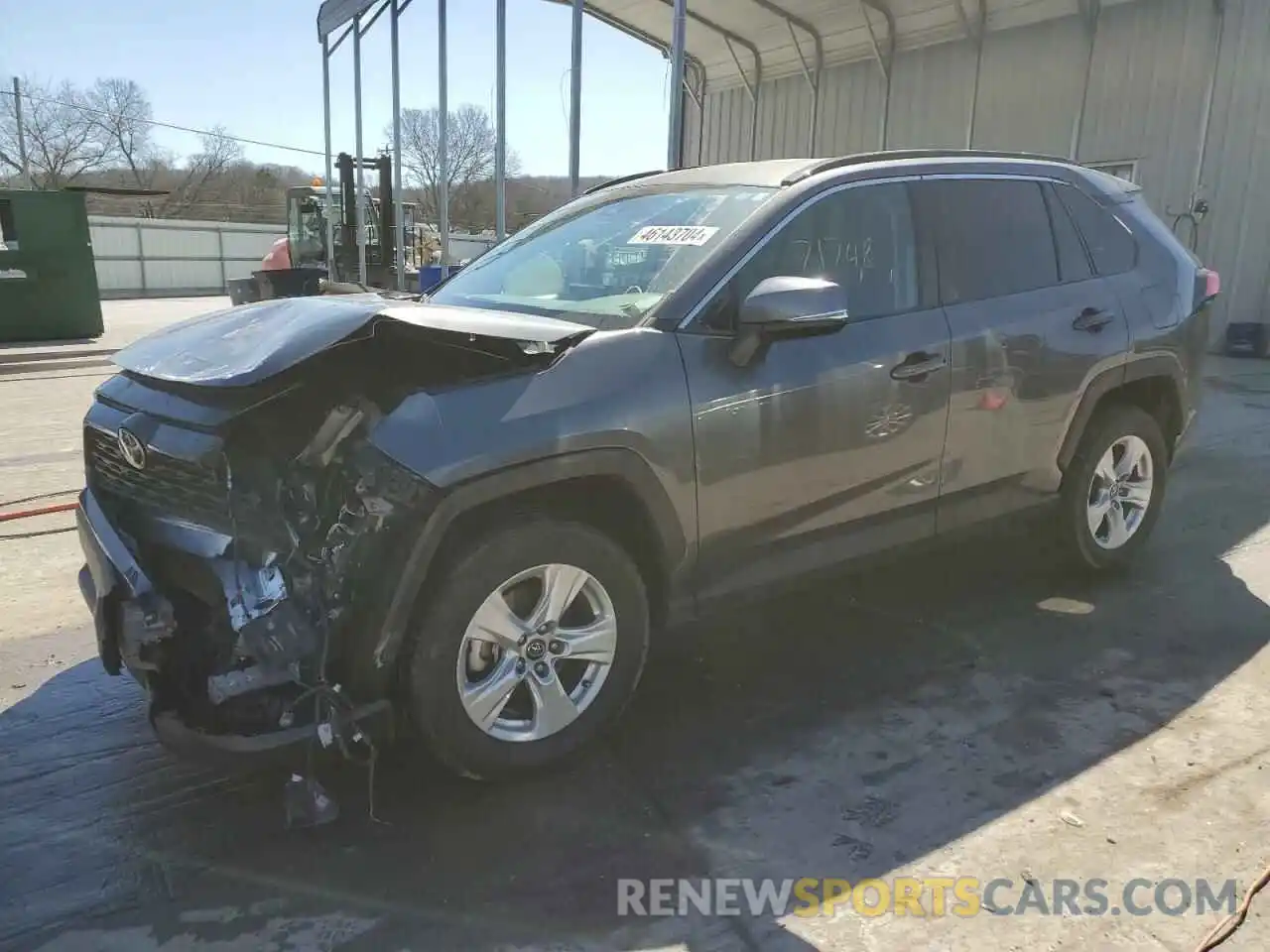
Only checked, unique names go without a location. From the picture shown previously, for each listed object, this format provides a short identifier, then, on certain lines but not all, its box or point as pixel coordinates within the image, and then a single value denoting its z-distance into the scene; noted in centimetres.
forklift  1369
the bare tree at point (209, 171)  5975
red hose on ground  541
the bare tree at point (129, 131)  5647
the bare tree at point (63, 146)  5247
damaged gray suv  255
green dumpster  1327
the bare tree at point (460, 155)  4762
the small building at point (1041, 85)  1248
